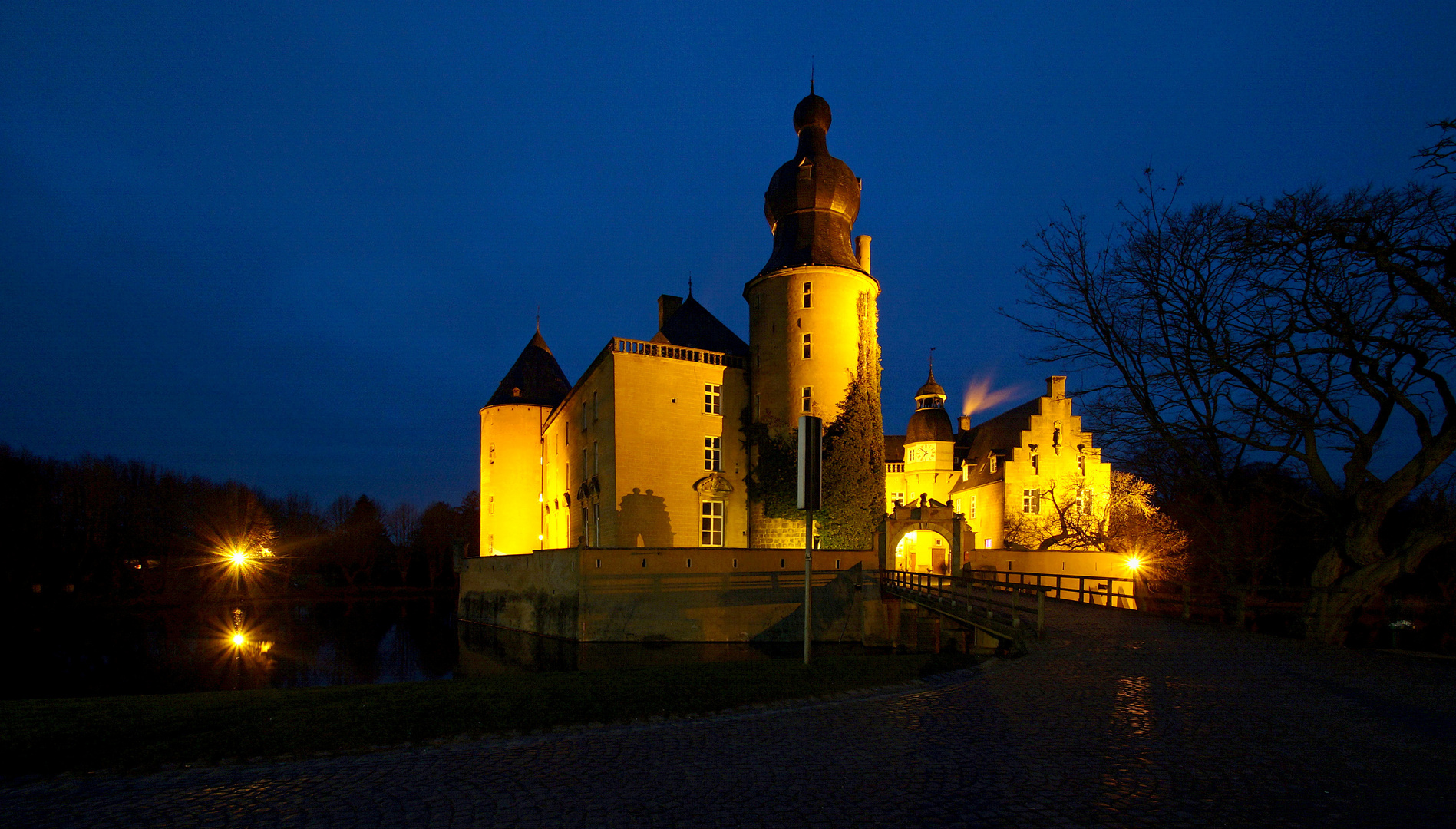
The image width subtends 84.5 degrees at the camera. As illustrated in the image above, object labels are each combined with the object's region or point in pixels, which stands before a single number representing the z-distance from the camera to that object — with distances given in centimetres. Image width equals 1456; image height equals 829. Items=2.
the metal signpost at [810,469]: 1103
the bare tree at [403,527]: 7075
